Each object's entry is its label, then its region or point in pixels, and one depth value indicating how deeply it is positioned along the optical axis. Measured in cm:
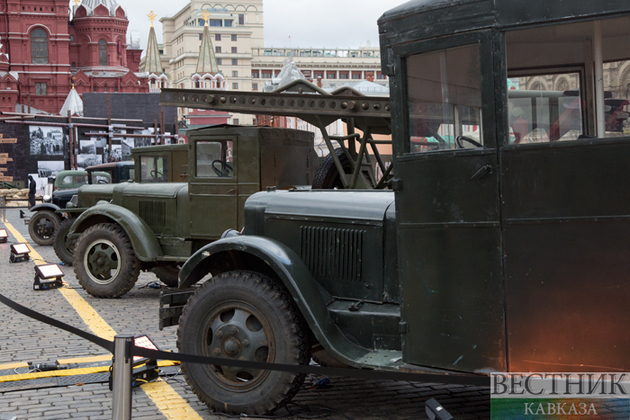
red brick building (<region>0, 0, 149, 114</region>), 7601
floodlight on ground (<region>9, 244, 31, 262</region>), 1468
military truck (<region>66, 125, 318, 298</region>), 1013
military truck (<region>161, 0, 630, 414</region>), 374
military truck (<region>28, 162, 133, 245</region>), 1838
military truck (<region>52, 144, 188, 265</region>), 1185
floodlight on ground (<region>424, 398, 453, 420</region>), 428
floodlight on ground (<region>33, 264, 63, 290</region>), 1091
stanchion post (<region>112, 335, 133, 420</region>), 358
